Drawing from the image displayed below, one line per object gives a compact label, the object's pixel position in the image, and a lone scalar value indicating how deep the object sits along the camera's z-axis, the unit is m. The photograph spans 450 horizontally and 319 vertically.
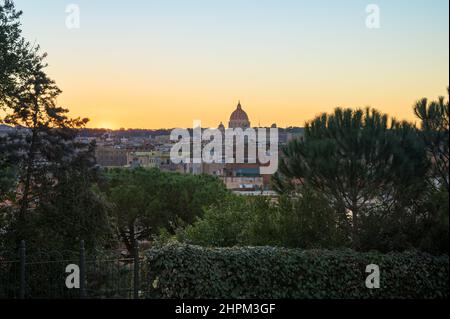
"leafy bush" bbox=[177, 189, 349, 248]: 12.27
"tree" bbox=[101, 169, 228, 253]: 29.42
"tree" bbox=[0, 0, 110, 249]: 15.14
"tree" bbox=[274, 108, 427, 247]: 11.52
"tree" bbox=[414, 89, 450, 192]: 10.65
